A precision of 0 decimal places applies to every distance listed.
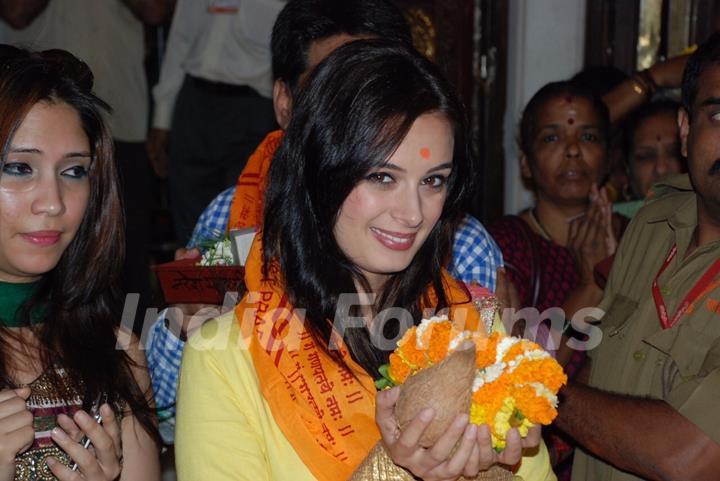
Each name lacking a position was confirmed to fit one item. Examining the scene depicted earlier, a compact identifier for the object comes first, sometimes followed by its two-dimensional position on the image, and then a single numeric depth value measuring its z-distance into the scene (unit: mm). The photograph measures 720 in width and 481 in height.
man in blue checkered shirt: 3092
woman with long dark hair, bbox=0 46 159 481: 2477
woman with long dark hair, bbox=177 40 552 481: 2311
